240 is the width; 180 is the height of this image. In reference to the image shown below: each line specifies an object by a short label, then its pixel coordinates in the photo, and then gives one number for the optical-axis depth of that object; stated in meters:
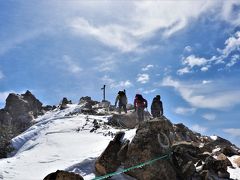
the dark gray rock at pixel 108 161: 7.53
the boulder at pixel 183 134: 12.24
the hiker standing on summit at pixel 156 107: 11.54
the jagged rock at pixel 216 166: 8.04
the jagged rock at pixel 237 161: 9.14
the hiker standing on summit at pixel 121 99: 12.93
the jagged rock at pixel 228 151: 10.20
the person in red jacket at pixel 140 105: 11.46
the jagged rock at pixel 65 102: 19.20
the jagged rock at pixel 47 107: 27.84
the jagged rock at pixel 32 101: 29.25
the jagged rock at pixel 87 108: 15.40
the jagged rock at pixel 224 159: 8.45
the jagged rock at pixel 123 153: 7.68
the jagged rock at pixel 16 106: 28.01
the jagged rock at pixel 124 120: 13.22
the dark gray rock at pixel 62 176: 6.50
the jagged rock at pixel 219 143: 12.67
